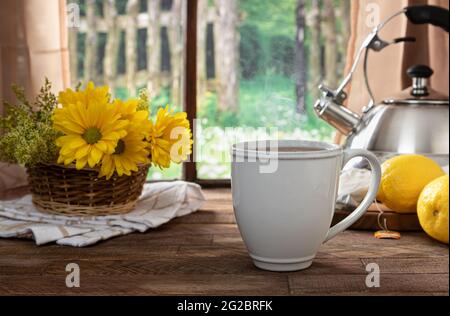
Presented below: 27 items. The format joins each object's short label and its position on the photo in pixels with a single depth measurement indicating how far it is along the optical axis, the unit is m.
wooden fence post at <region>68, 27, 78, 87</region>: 1.98
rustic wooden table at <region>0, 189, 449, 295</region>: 0.67
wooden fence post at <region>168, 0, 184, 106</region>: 2.00
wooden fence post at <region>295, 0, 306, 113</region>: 1.89
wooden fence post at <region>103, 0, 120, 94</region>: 2.06
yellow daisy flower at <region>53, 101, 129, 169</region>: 0.89
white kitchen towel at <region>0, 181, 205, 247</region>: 0.88
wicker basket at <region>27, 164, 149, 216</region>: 0.96
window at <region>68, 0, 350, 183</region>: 1.80
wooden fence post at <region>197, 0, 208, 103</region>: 1.97
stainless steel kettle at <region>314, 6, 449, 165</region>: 1.05
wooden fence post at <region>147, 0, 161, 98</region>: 2.01
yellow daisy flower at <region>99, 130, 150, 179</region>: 0.92
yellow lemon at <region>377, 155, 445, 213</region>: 0.89
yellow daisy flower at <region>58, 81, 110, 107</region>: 0.91
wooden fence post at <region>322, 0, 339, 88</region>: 2.10
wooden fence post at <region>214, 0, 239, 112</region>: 1.95
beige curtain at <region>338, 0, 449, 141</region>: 1.29
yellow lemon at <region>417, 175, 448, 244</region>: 0.78
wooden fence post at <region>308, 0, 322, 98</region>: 2.07
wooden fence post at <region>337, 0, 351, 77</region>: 2.12
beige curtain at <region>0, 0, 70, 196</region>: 1.24
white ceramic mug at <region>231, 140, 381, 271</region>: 0.66
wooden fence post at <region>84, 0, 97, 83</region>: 2.07
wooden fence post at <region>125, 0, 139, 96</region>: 2.05
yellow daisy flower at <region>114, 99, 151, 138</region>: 0.92
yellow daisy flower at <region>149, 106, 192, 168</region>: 0.96
